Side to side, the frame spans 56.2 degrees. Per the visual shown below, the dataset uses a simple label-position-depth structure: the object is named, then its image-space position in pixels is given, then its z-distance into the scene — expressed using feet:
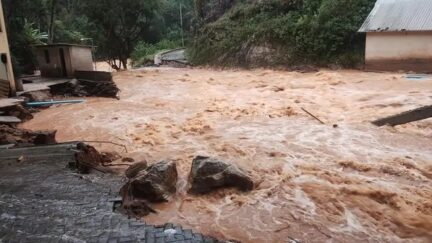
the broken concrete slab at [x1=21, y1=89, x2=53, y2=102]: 45.64
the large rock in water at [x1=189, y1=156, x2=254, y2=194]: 20.22
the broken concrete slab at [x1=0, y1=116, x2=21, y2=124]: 34.35
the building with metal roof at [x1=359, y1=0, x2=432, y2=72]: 54.44
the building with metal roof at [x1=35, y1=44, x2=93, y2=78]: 59.62
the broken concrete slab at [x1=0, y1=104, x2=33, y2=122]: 38.14
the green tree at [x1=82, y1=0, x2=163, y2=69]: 76.69
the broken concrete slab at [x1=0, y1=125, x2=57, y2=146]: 26.23
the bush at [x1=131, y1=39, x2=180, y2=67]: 105.70
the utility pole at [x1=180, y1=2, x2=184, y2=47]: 137.59
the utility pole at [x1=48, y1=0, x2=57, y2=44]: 77.53
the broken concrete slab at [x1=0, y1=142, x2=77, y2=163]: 20.98
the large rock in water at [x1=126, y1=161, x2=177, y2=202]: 18.81
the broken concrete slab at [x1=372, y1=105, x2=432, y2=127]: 24.74
